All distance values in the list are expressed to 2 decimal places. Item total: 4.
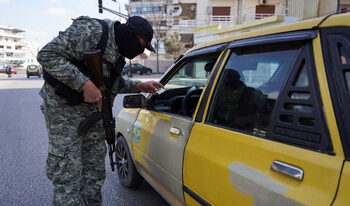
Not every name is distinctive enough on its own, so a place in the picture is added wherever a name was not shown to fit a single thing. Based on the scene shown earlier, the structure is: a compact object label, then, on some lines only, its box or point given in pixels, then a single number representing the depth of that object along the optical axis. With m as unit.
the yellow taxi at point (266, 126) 0.95
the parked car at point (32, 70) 26.61
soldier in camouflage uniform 1.63
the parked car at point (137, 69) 28.69
